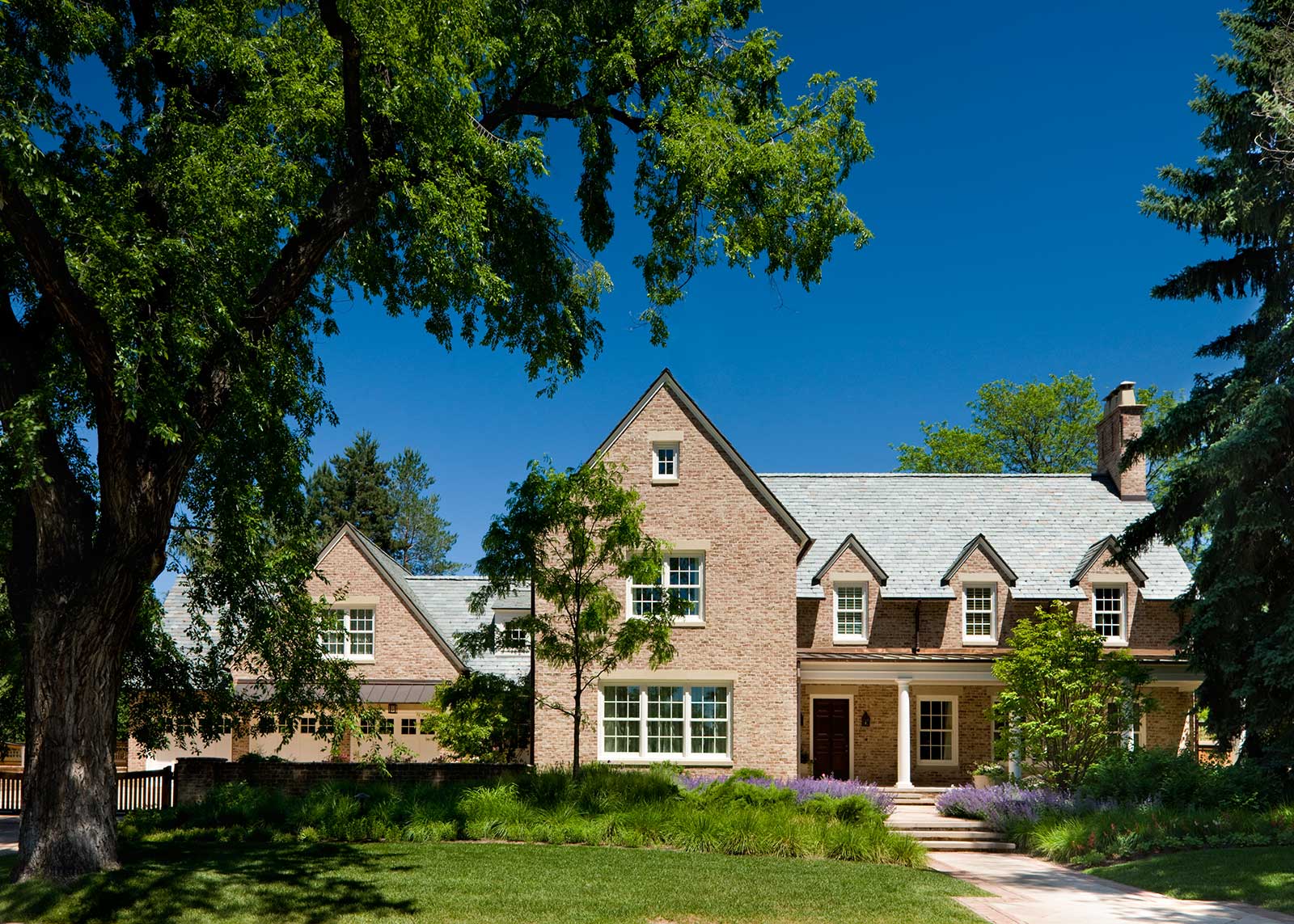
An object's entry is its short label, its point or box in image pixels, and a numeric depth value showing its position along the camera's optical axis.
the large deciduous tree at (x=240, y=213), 11.82
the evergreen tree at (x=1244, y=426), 19.72
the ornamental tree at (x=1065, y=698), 22.84
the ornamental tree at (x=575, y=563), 19.59
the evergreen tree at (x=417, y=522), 71.88
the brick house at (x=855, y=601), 25.42
